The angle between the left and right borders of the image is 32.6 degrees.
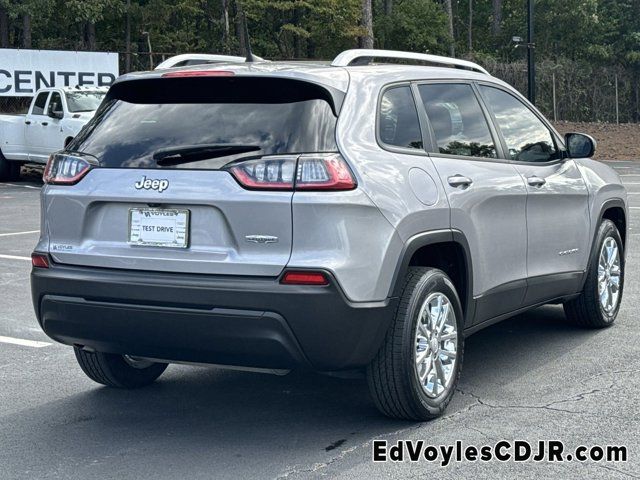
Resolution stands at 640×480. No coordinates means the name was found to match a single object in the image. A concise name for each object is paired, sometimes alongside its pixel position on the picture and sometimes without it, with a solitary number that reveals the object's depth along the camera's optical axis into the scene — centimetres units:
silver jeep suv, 477
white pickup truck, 2095
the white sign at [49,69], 2658
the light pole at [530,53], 3098
